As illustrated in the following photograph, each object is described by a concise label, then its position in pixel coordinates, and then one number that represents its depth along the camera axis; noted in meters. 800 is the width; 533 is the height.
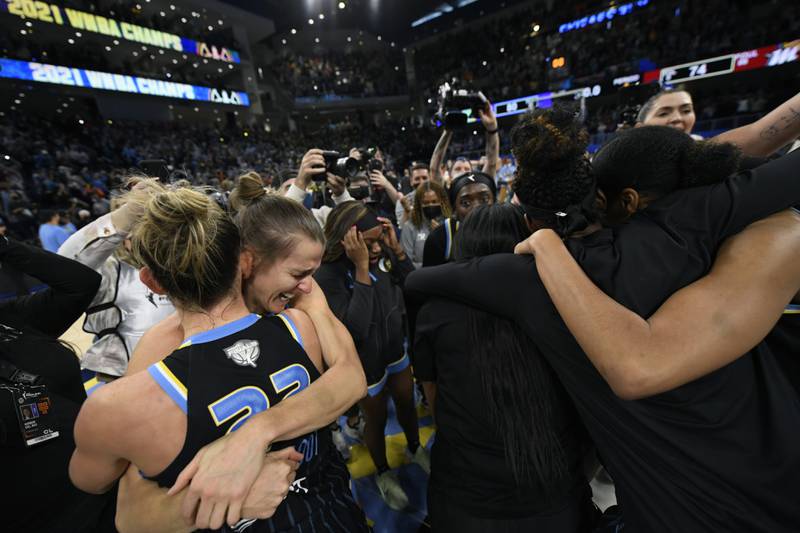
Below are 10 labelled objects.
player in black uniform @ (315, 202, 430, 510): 1.86
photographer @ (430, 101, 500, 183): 2.57
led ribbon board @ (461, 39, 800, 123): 11.95
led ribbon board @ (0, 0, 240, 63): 13.79
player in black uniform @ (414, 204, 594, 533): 1.12
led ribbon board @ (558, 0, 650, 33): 17.47
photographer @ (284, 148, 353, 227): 2.41
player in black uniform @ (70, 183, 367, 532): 0.81
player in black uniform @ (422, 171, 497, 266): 2.34
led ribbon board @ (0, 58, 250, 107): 14.15
